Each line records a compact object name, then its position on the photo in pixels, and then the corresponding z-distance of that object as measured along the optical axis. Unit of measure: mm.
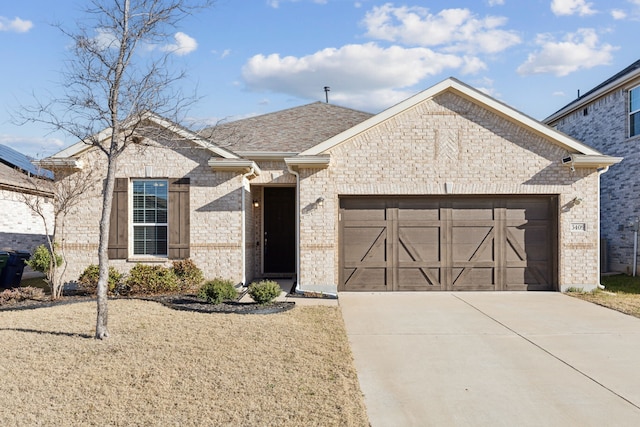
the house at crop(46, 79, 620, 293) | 11195
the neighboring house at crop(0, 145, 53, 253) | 14281
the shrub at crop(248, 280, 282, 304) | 8938
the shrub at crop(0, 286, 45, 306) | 9461
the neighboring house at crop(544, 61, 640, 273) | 13570
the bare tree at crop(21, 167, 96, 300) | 10188
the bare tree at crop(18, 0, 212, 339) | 6664
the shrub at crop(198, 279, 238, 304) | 9031
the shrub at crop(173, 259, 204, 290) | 10883
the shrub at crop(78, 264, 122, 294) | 10602
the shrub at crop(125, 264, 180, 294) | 10438
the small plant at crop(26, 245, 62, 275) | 10312
